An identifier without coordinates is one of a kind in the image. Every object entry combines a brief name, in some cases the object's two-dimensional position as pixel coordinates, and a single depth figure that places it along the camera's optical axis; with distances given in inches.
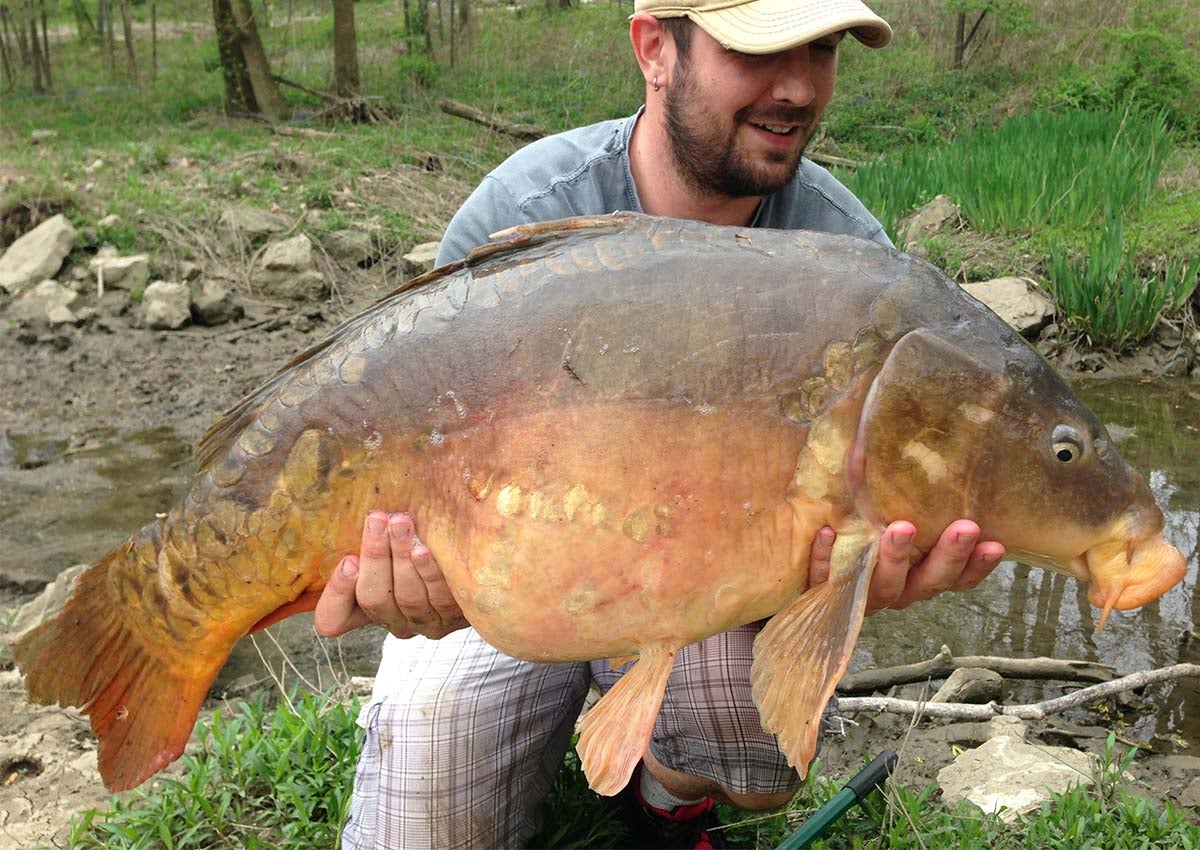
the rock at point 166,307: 277.9
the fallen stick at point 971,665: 130.2
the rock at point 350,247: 301.1
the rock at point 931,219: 269.2
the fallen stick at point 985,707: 118.3
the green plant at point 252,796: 96.9
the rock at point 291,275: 289.7
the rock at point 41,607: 143.5
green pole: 85.4
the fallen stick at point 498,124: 400.5
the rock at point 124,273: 290.0
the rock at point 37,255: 290.2
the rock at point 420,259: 287.9
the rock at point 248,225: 301.4
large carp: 65.1
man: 88.3
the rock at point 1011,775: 100.2
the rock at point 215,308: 281.1
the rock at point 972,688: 125.6
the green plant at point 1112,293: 232.7
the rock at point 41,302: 282.0
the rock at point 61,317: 279.0
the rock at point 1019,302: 239.6
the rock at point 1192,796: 104.0
